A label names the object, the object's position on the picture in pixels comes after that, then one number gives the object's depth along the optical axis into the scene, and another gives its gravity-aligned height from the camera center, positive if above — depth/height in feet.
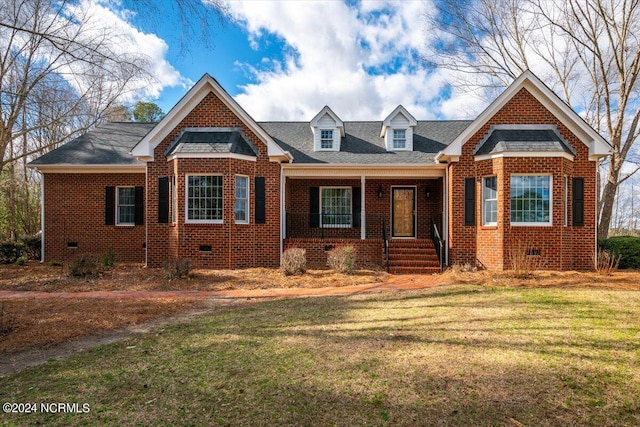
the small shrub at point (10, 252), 42.88 -4.66
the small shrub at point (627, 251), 37.73 -3.89
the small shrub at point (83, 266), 32.76 -4.90
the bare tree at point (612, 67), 48.67 +20.60
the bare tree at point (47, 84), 21.33 +16.08
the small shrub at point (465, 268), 35.78 -5.51
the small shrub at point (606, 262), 34.17 -4.83
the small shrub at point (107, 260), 37.98 -5.03
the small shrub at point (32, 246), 44.98 -4.12
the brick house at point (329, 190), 35.60 +2.74
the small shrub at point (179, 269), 31.91 -4.96
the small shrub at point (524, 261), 31.53 -4.40
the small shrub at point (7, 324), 17.15 -5.50
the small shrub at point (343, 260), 34.76 -4.50
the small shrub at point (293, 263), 34.17 -4.71
